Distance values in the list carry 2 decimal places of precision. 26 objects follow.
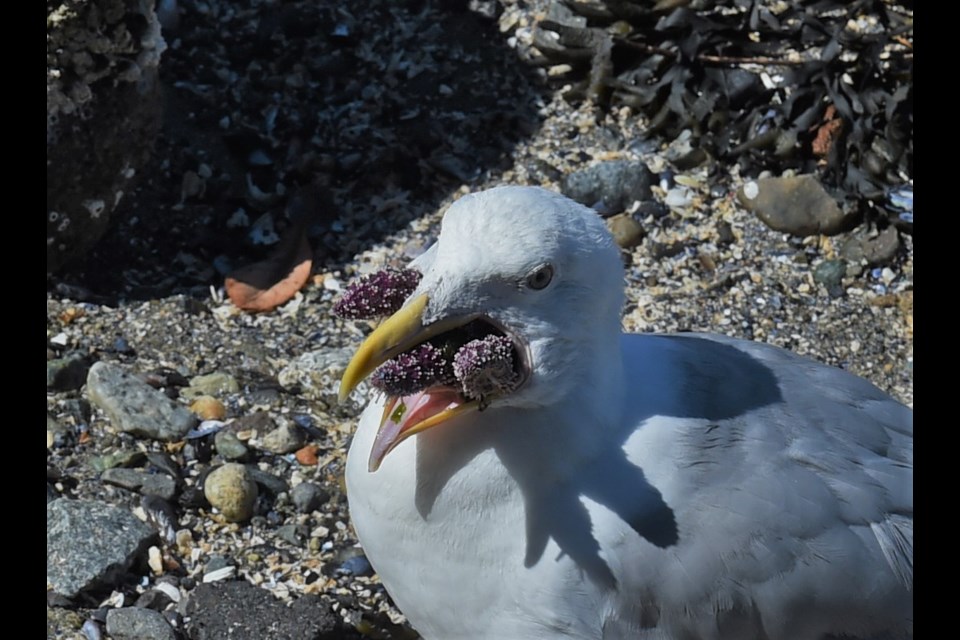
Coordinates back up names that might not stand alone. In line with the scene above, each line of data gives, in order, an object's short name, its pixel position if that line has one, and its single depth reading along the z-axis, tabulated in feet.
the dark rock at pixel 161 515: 19.20
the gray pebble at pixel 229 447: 20.49
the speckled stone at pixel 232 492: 19.52
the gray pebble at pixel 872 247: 24.95
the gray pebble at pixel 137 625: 17.49
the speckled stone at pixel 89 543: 18.01
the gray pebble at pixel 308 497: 19.89
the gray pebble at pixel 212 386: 21.57
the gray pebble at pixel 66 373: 21.16
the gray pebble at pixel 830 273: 24.68
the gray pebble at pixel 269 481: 20.07
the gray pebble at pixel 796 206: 25.46
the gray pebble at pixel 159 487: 19.63
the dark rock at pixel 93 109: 22.29
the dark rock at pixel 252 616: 17.60
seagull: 13.44
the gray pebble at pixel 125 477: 19.65
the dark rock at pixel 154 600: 18.15
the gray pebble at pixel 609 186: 25.75
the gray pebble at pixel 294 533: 19.49
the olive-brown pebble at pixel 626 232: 25.16
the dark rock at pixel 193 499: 19.71
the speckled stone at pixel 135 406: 20.61
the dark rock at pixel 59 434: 20.26
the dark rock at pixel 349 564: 19.11
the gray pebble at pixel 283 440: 20.81
